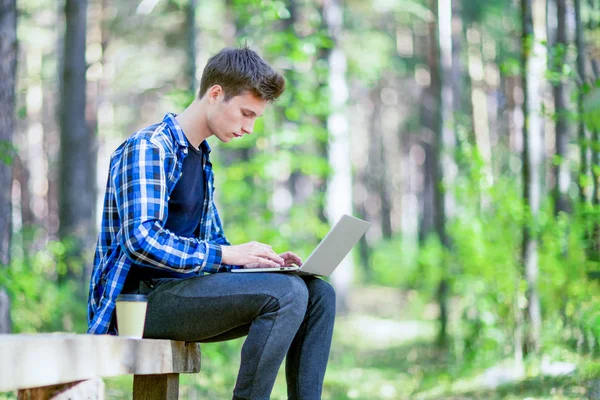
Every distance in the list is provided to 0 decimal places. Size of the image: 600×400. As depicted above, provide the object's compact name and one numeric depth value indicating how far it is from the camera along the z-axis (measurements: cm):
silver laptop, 332
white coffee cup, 318
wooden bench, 238
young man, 318
